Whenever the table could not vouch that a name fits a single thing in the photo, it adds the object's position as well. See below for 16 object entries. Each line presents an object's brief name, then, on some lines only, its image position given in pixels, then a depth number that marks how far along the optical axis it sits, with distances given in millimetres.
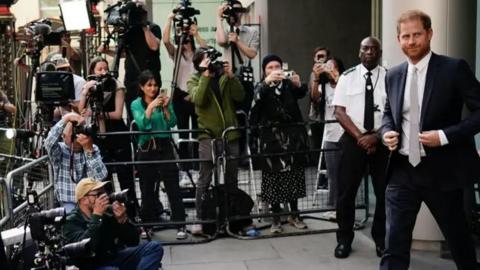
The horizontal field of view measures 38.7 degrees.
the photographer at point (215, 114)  6930
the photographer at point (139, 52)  7986
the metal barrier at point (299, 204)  6945
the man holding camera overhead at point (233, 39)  7891
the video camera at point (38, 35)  7367
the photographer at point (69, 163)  5723
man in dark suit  4320
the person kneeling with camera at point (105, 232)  4680
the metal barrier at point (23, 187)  4758
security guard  5836
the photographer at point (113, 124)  6727
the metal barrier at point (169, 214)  6719
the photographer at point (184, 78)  8070
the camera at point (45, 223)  3812
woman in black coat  6895
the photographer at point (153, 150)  6902
